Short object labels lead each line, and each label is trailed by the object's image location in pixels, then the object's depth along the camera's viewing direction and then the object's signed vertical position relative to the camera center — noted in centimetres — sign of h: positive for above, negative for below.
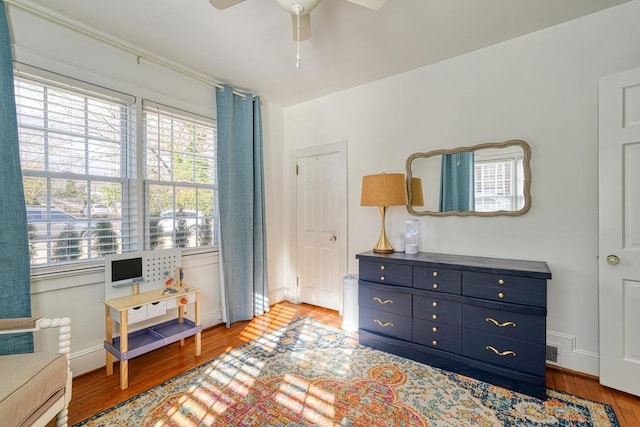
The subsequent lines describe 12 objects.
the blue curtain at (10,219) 184 -5
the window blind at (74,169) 203 +32
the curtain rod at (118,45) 197 +135
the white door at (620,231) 192 -15
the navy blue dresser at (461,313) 197 -80
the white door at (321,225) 351 -20
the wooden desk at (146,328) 210 -95
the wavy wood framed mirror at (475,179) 240 +27
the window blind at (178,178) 269 +32
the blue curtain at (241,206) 313 +5
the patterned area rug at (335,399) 174 -125
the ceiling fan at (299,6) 161 +116
